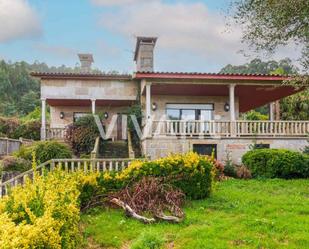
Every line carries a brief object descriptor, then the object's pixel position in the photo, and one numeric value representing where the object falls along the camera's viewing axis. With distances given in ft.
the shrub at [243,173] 35.62
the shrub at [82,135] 44.33
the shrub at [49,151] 38.23
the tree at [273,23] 22.01
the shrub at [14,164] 36.89
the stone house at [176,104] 42.21
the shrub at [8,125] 66.57
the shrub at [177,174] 24.97
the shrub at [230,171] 36.99
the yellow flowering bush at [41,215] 9.92
